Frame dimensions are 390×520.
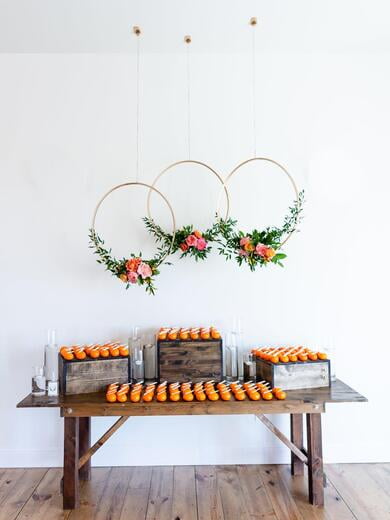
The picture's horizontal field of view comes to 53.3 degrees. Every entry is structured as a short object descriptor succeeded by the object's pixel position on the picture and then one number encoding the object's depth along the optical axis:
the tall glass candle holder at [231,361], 2.40
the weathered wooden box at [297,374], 2.18
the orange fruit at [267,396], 2.04
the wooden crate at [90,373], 2.14
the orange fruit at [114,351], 2.24
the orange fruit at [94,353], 2.20
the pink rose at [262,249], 2.29
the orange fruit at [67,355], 2.14
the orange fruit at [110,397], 2.02
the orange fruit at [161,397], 2.03
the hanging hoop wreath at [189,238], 2.40
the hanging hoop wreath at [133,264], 2.32
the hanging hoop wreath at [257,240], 2.32
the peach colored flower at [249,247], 2.32
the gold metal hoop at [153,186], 2.43
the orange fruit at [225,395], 2.04
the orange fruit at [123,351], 2.26
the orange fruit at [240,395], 2.04
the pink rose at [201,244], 2.39
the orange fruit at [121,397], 2.03
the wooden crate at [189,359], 2.25
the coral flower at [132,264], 2.31
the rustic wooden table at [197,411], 2.02
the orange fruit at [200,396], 2.04
